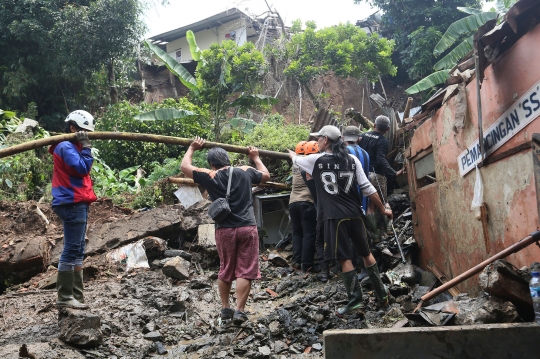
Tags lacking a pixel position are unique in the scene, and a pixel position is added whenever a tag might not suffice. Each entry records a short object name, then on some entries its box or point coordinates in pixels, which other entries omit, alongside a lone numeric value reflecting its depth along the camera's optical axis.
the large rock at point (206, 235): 8.27
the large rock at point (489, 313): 3.07
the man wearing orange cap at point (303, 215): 7.45
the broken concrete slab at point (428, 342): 2.88
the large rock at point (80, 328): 4.27
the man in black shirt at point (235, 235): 5.05
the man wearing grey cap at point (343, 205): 5.02
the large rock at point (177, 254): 8.10
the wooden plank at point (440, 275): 5.40
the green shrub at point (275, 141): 10.80
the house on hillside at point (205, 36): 25.12
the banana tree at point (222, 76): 15.92
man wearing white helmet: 4.76
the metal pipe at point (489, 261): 3.12
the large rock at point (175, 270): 7.12
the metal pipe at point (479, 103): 3.90
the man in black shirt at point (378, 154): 7.34
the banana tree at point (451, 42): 15.58
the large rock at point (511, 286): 3.08
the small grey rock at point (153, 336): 4.80
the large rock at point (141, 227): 8.31
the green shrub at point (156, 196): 11.10
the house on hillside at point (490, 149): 3.43
